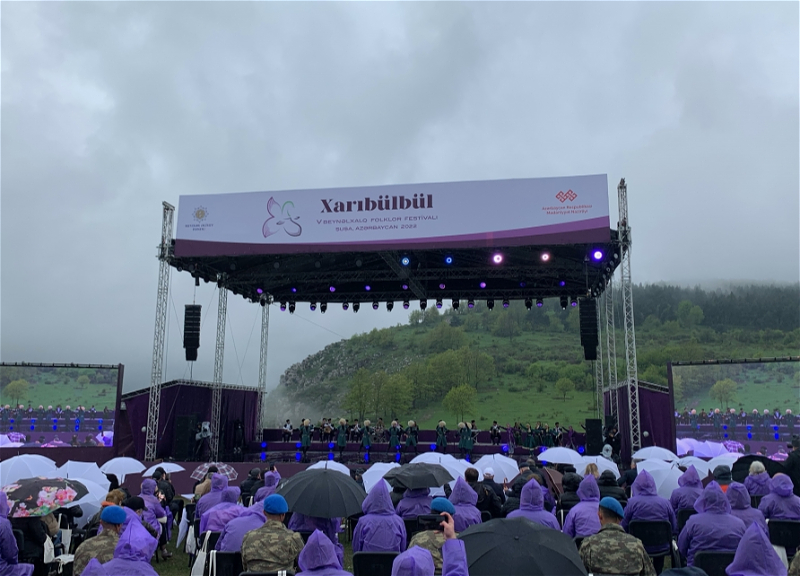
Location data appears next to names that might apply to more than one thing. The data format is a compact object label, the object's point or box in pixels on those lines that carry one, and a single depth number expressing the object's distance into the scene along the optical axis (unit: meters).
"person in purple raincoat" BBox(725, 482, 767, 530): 5.05
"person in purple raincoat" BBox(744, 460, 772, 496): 7.26
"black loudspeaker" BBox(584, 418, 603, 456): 16.77
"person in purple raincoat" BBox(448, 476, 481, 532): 5.63
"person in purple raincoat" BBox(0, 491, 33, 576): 4.62
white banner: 14.95
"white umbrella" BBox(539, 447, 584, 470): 11.09
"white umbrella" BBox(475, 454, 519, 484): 10.30
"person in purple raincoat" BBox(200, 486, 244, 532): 5.57
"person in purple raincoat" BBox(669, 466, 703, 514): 6.48
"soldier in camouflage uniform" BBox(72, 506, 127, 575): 4.37
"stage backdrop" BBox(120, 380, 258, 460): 18.59
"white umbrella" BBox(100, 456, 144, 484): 12.05
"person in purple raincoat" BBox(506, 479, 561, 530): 4.96
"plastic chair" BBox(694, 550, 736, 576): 4.17
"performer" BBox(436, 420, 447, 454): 20.91
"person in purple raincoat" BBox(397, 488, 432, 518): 6.26
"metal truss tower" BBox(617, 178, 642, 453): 14.86
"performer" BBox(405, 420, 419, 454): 20.88
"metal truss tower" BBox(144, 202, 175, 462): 16.97
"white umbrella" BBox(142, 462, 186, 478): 12.47
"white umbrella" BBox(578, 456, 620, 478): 9.75
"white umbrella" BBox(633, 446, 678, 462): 11.91
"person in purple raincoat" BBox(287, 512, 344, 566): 5.31
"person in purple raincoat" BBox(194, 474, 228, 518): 6.80
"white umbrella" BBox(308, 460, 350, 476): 9.50
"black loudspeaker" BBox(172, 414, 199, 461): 18.16
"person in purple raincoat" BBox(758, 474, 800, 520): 6.09
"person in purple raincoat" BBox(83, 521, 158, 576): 3.29
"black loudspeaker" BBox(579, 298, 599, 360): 18.53
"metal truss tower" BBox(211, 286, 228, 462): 19.55
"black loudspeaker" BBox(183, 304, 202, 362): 18.78
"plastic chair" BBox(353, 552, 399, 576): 4.32
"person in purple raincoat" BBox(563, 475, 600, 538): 5.18
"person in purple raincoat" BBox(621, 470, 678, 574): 5.62
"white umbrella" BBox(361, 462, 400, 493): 9.35
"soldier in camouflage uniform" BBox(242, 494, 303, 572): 4.11
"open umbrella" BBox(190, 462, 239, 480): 11.51
